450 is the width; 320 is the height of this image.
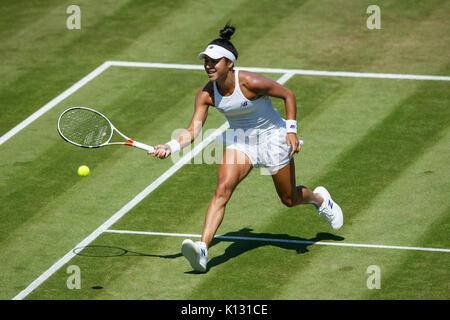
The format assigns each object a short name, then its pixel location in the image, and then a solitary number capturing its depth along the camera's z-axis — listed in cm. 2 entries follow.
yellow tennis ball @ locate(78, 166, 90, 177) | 1148
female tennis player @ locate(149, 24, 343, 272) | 1059
